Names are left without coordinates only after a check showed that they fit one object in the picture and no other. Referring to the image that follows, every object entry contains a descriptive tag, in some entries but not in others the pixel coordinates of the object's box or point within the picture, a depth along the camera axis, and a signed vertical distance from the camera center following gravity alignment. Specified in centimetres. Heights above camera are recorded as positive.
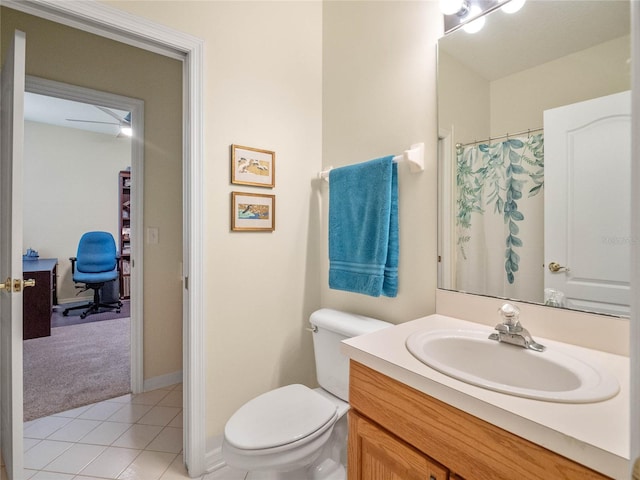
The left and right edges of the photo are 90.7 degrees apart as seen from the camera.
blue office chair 411 -34
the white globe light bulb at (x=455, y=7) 121 +90
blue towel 143 +6
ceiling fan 386 +155
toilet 110 -70
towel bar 133 +36
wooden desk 314 -66
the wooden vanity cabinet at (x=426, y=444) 60 -45
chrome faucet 92 -27
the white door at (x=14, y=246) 129 -3
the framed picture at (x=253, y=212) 157 +15
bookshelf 490 +25
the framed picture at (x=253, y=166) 156 +38
